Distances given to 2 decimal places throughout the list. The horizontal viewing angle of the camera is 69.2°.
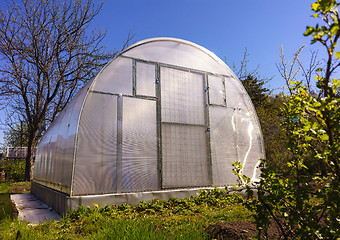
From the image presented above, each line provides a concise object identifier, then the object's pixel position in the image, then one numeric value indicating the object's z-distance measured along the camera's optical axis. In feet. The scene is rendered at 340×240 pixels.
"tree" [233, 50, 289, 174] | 30.78
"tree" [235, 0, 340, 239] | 4.60
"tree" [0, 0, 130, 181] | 38.93
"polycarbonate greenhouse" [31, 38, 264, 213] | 16.66
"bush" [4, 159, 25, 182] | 46.26
